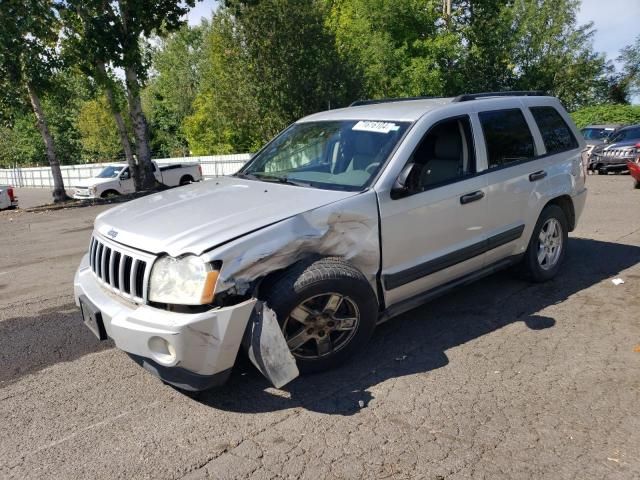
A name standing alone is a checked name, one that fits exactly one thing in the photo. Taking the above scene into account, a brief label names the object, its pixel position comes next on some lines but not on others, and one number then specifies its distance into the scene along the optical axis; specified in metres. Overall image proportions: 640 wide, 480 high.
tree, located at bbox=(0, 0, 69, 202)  15.04
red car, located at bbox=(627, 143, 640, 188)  12.34
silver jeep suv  3.10
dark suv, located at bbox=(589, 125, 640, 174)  16.64
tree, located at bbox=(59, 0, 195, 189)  16.83
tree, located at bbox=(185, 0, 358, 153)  23.41
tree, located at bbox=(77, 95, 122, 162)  52.06
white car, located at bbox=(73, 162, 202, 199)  20.98
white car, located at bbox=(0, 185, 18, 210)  18.50
